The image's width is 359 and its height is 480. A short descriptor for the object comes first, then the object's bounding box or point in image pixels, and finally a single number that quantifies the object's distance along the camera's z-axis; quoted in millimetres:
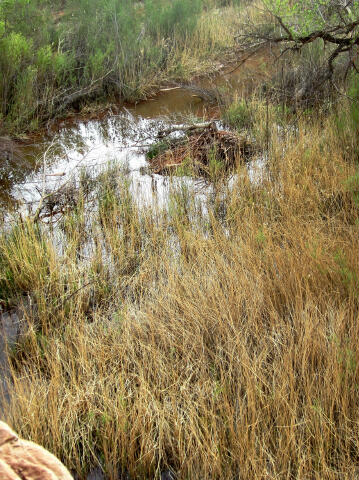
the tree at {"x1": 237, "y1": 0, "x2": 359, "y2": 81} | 4441
